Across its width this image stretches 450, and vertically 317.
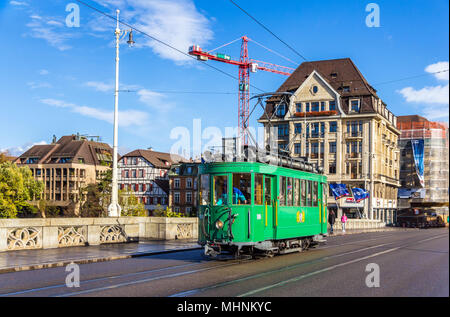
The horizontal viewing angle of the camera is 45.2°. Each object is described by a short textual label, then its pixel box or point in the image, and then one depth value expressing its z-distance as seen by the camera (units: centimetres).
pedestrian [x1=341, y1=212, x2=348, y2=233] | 4349
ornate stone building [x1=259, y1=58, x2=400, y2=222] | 7225
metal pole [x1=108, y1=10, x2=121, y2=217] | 2442
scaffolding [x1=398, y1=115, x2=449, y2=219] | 8150
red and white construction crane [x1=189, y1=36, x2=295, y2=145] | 7900
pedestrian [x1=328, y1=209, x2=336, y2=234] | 3865
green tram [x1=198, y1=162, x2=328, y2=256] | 1588
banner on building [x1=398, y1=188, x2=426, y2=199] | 8034
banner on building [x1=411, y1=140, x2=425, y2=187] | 7680
